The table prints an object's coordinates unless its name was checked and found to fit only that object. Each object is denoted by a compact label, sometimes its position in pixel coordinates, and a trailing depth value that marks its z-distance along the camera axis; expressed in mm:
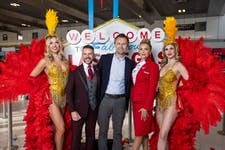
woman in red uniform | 2424
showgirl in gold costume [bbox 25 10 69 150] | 2615
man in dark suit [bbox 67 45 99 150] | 2516
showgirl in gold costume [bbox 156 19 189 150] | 2453
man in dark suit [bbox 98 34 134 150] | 2535
